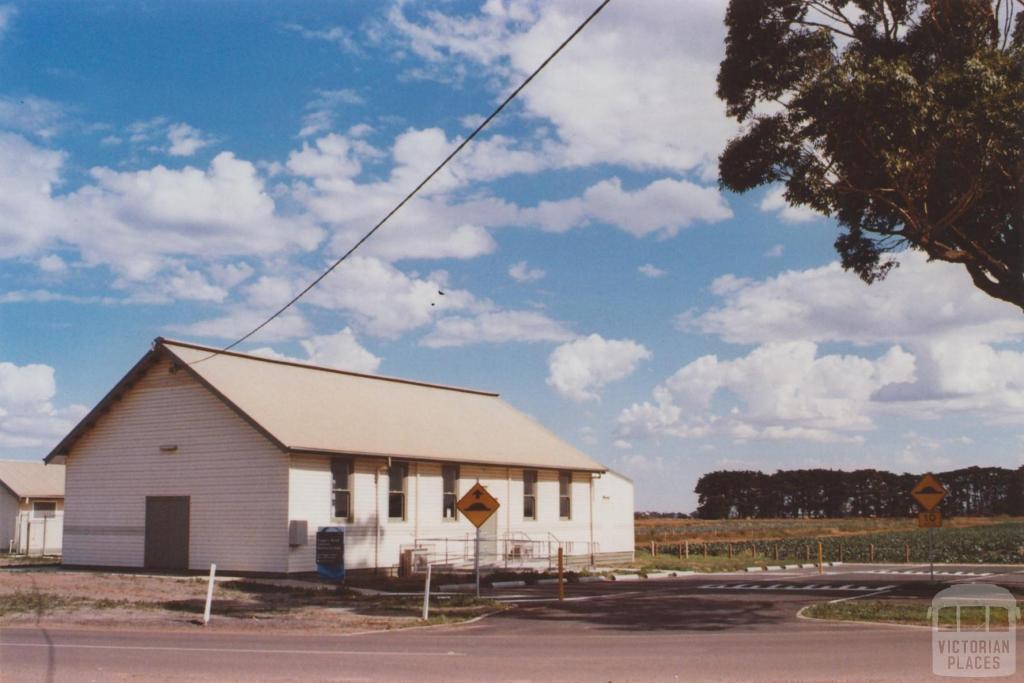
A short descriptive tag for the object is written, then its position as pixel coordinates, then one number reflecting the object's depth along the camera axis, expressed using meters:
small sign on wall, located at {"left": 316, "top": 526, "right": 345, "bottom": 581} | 29.12
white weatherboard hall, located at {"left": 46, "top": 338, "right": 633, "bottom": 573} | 30.39
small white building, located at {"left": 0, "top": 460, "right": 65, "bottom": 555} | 50.28
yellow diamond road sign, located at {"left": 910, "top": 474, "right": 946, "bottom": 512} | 27.81
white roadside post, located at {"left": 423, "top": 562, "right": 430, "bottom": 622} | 20.97
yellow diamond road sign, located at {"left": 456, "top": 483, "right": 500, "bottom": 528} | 23.08
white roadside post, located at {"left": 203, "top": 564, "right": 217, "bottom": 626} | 19.55
